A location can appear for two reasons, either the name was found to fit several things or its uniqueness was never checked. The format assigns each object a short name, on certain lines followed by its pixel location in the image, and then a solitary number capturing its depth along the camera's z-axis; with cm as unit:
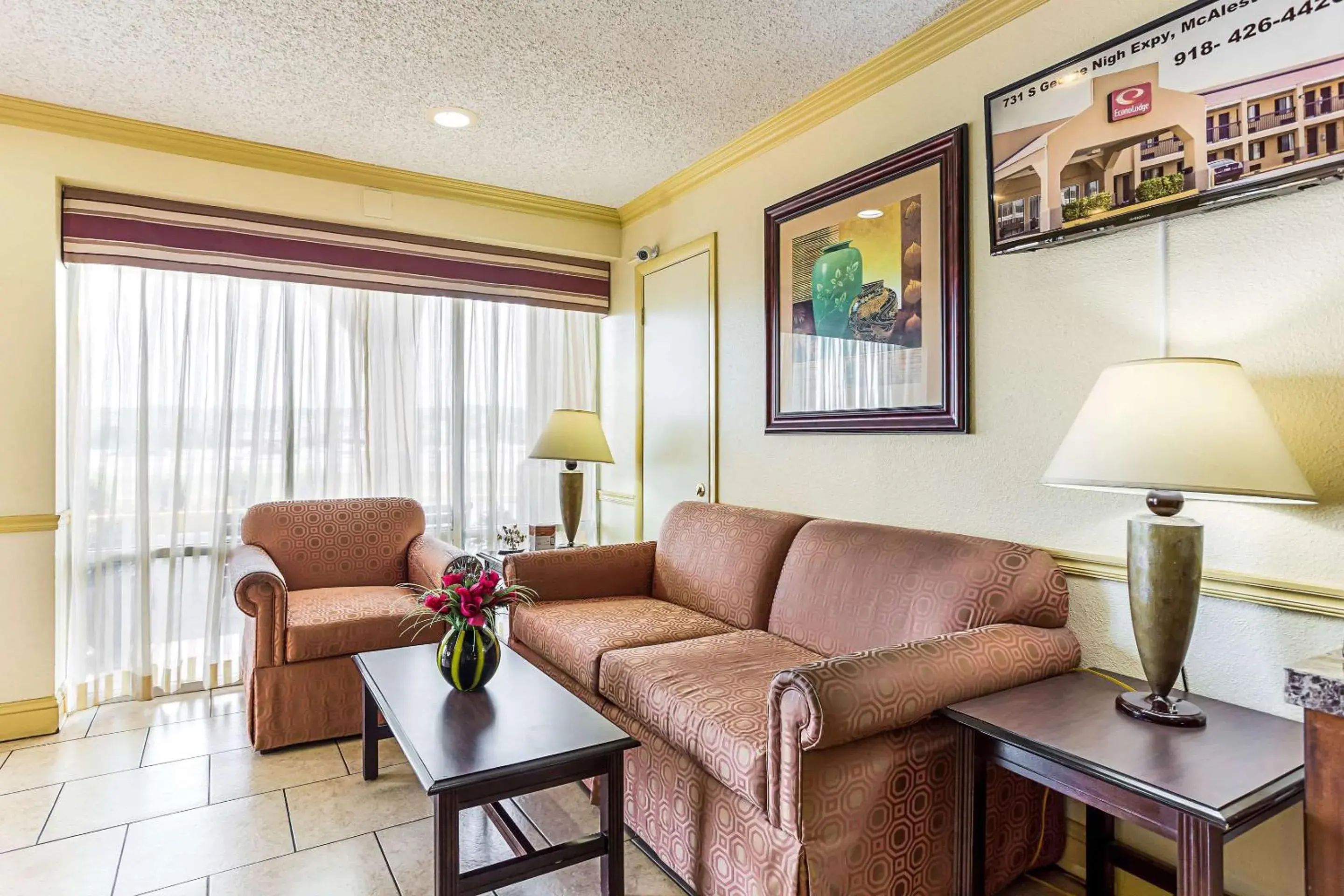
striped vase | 204
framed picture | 236
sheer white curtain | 329
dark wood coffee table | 159
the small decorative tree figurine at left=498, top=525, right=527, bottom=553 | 397
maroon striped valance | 319
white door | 358
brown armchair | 279
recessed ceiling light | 298
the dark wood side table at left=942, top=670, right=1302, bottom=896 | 122
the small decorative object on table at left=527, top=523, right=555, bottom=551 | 397
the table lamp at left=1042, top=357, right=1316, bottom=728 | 141
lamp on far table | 380
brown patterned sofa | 156
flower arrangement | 206
